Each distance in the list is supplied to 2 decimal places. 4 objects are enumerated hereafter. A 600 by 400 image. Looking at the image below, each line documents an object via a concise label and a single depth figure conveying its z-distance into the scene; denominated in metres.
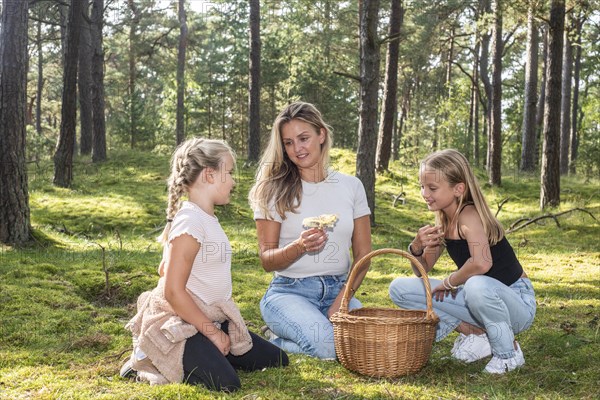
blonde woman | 4.50
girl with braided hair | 3.61
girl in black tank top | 3.99
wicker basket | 3.75
